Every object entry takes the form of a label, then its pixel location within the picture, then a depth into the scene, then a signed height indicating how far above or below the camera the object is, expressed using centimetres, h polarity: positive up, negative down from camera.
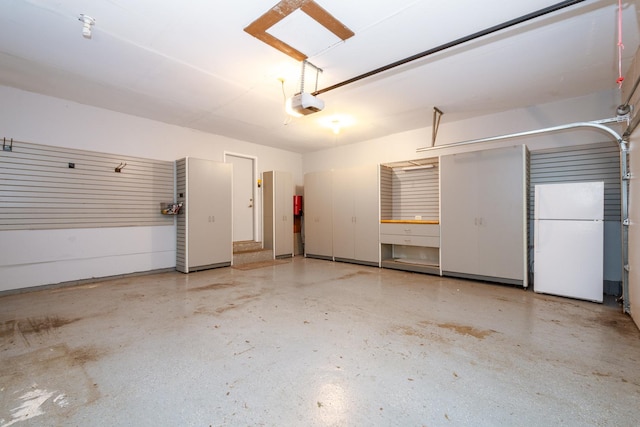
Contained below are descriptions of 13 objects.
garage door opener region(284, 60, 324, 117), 333 +129
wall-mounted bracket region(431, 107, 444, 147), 468 +158
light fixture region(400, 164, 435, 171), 560 +90
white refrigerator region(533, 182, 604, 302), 343 -37
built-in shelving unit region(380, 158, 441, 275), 521 -8
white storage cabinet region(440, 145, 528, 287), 414 -7
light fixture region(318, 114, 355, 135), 501 +167
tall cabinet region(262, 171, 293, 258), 673 +0
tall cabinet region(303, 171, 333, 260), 662 -8
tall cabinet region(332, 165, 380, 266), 586 -8
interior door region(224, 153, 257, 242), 658 +37
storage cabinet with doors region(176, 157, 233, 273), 522 -6
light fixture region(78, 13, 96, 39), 248 +170
